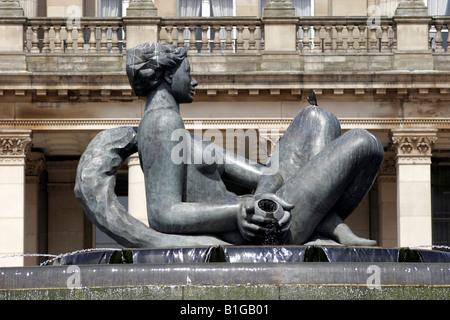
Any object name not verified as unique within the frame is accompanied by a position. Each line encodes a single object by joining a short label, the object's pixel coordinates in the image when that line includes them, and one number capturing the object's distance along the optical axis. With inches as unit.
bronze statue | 674.8
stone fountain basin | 554.9
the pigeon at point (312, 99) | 729.1
